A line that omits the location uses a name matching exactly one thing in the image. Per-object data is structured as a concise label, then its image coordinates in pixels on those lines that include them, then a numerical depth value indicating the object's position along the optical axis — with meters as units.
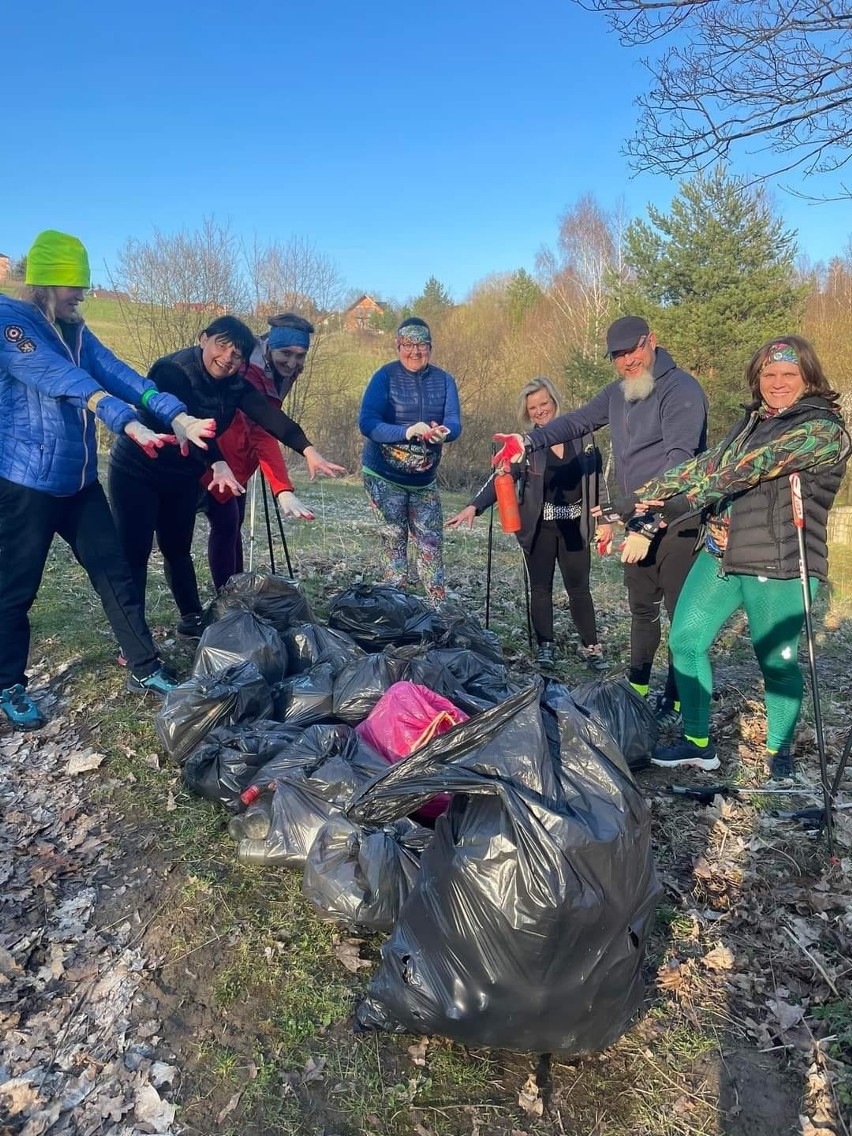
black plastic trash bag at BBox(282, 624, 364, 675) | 3.85
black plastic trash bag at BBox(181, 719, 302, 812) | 2.91
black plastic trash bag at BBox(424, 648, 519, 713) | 3.27
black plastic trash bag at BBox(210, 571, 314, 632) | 4.15
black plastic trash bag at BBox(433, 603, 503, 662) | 4.03
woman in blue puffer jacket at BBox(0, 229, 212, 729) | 3.22
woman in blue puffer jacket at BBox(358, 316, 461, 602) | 4.65
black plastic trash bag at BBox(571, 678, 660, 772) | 3.40
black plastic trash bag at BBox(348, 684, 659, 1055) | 1.71
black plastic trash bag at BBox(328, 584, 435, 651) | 4.20
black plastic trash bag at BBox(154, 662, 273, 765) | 3.19
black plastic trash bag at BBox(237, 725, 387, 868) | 2.58
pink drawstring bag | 2.81
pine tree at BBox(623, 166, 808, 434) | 18.47
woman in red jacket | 4.62
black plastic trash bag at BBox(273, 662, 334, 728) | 3.39
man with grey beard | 3.64
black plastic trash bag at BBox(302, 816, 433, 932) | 2.24
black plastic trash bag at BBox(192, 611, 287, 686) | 3.70
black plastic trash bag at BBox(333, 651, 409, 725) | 3.33
